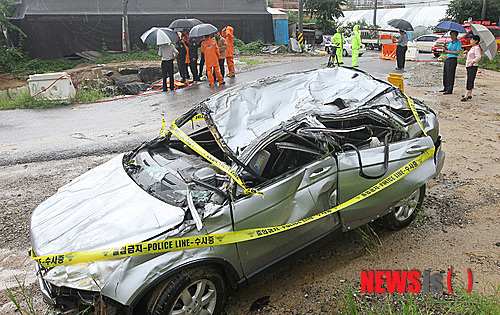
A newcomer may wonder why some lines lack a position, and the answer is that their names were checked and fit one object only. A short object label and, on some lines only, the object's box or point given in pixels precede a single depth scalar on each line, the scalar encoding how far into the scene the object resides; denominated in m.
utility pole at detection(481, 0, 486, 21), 30.96
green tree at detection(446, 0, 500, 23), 33.19
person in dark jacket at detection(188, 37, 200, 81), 13.45
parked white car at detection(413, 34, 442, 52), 27.15
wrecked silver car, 2.58
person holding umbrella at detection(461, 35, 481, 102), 9.68
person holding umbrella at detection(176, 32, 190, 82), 13.67
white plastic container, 11.18
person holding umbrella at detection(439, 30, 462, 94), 10.11
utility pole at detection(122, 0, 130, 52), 21.31
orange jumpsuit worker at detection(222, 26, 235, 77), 14.30
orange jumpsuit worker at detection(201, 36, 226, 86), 12.63
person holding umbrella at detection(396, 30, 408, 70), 15.12
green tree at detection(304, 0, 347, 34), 38.88
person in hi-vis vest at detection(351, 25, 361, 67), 14.74
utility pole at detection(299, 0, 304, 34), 23.88
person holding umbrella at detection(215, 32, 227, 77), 13.70
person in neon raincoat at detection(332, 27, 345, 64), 14.30
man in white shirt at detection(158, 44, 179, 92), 12.30
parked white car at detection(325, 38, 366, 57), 22.77
